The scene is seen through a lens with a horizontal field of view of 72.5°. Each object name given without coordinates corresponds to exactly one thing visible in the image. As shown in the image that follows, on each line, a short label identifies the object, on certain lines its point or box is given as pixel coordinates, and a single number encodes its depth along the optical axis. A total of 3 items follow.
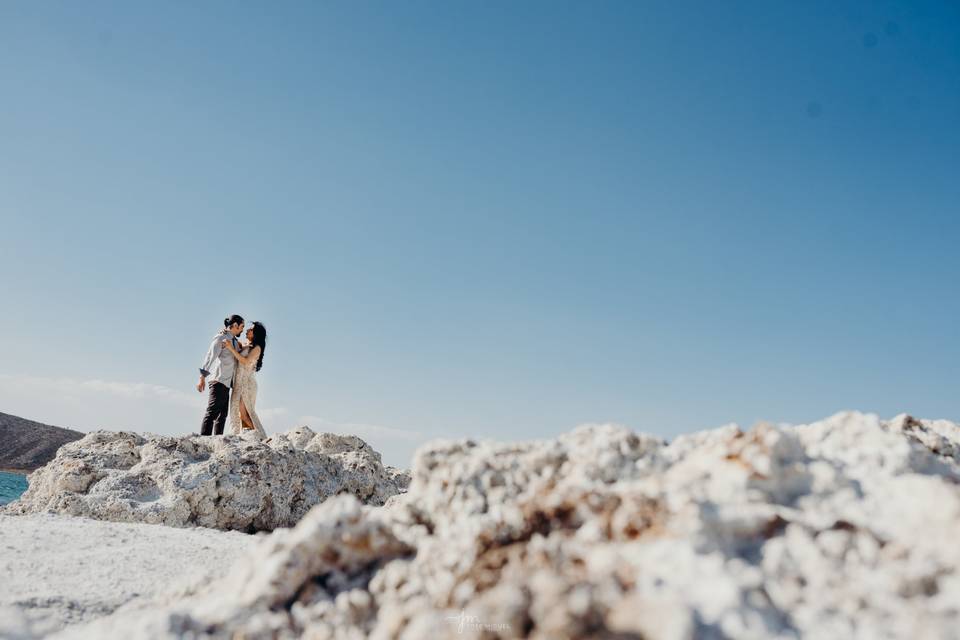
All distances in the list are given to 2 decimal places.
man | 10.09
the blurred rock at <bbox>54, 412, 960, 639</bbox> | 1.58
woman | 10.26
